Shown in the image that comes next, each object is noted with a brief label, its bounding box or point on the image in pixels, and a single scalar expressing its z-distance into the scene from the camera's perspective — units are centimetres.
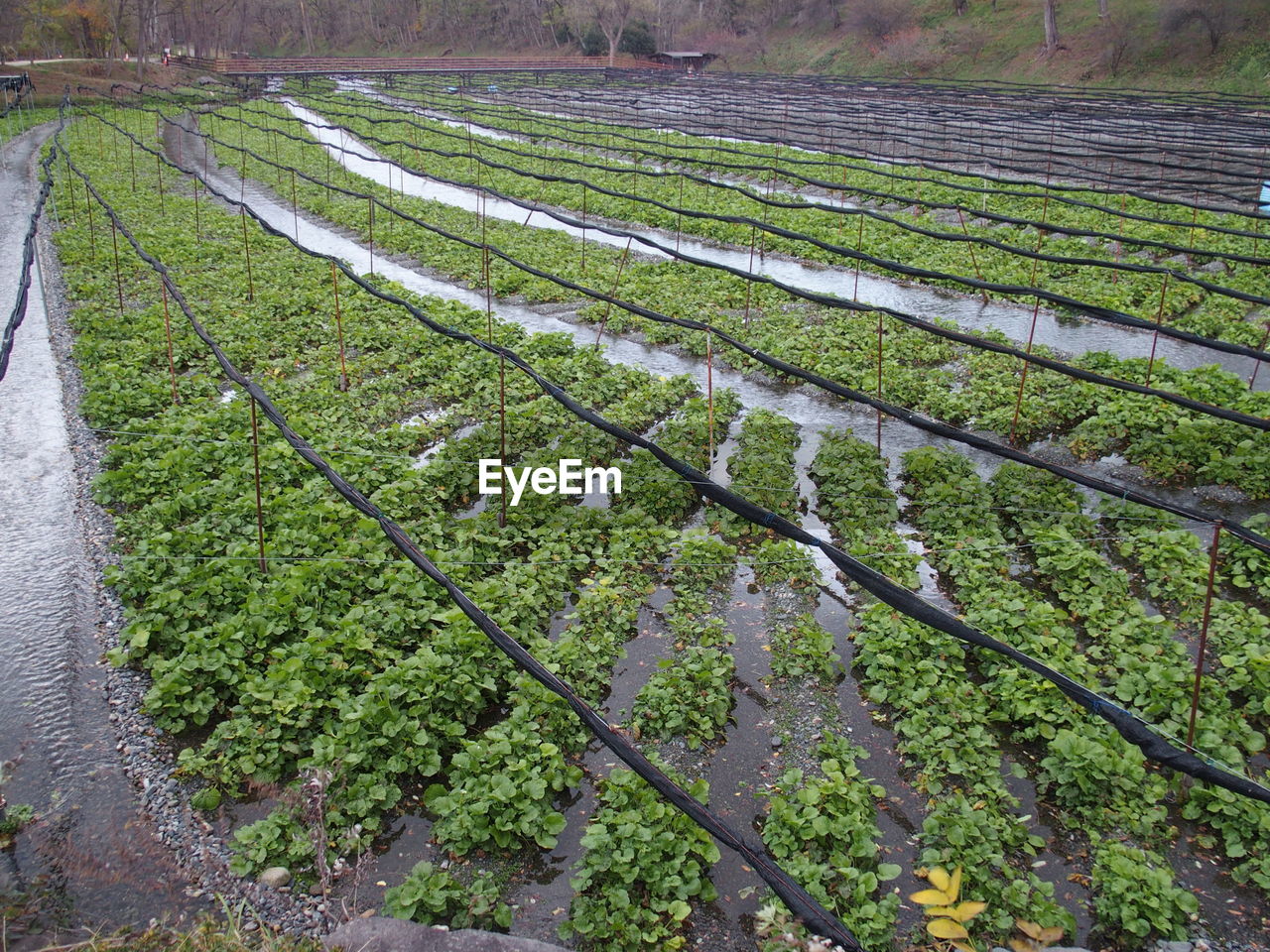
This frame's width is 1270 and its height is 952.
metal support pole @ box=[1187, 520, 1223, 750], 539
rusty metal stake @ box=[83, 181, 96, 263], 1783
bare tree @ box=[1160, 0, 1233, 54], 4306
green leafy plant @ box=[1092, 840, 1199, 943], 486
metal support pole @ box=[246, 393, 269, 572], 748
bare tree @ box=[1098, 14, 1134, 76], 4612
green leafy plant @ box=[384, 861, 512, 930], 491
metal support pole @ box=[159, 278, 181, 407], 1127
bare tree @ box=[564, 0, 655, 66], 7212
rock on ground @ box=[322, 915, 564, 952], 453
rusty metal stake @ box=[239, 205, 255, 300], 1566
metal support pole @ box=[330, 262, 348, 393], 1218
